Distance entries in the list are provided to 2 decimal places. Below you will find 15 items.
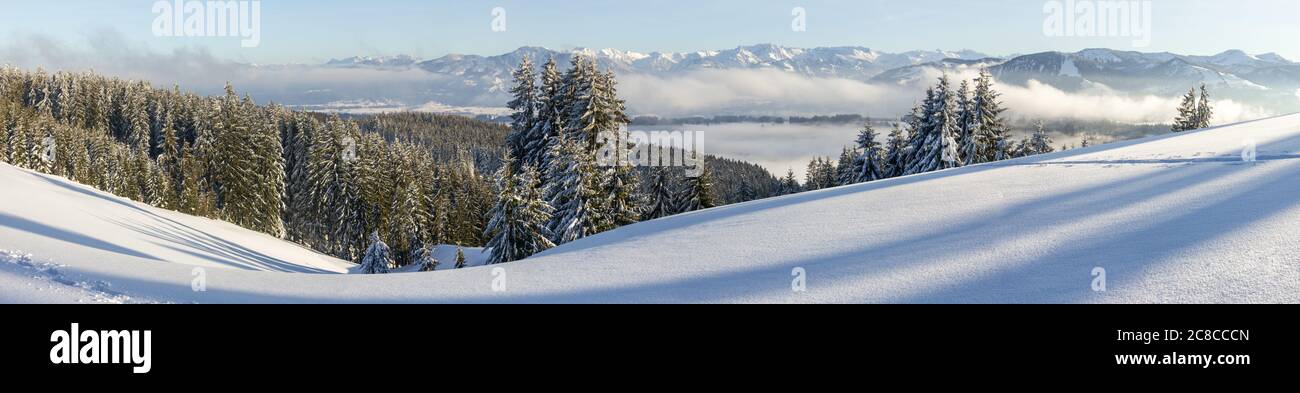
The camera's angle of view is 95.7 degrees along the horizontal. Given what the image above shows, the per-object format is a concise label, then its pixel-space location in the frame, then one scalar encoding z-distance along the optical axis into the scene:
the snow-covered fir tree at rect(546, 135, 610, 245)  27.66
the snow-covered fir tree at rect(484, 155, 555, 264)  27.73
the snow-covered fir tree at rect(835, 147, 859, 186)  41.75
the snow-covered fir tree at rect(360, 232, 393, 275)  34.88
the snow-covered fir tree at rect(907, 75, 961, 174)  35.97
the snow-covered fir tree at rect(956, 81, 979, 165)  38.62
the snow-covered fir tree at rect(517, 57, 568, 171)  33.97
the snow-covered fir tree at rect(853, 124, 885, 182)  39.12
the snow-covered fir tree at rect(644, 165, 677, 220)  38.94
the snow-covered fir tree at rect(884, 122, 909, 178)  41.78
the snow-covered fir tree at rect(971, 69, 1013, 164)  39.34
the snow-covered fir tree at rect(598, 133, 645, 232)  29.16
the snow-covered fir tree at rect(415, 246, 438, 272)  35.37
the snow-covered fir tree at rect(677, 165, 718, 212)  37.44
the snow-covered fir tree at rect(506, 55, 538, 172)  35.50
